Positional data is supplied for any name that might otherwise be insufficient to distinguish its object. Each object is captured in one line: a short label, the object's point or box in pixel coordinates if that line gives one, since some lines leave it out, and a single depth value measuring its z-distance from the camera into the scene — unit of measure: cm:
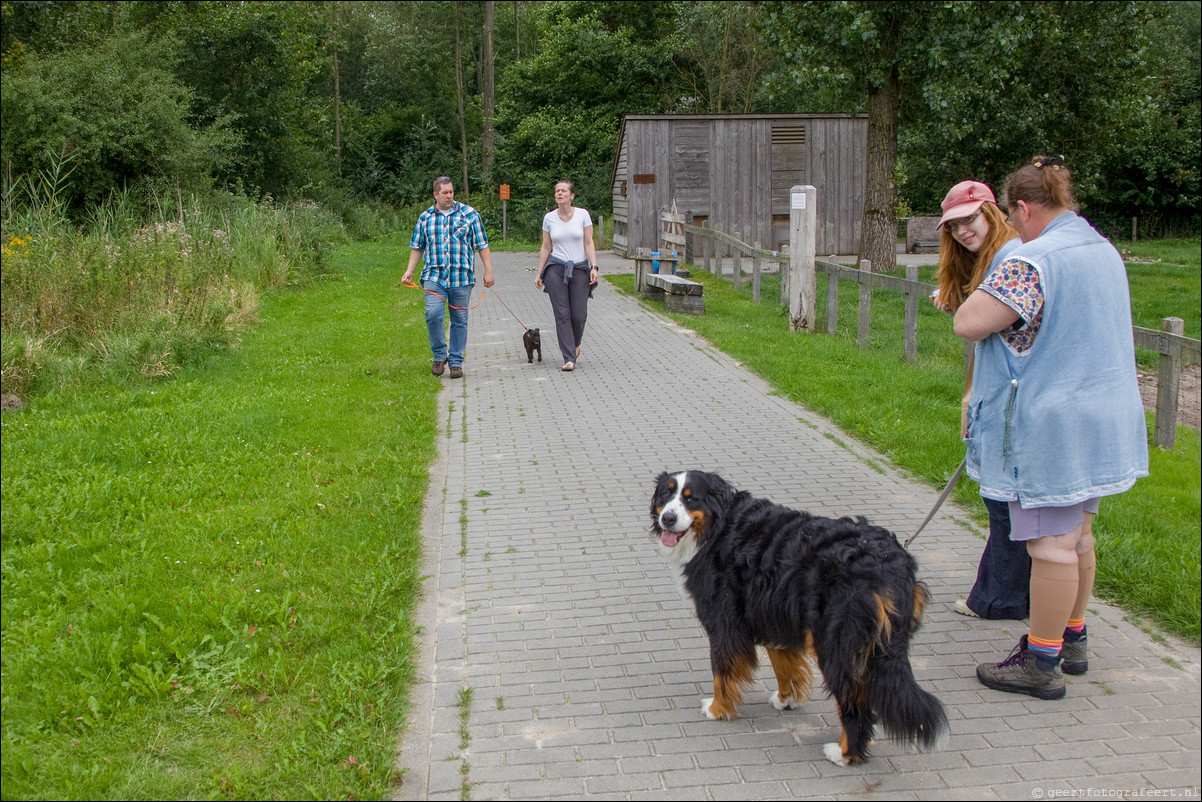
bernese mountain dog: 326
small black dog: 1124
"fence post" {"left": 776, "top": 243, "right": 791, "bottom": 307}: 1459
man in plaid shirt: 1016
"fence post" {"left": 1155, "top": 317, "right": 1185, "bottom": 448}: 698
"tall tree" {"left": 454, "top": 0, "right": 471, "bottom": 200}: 5034
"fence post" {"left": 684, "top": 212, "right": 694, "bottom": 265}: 2202
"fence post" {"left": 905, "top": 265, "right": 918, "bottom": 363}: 1056
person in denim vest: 367
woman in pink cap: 416
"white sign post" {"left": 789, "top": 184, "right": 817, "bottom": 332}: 1291
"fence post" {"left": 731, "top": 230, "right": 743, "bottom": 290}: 1750
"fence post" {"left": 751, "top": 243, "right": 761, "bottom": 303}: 1557
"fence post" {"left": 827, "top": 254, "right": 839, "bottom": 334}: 1252
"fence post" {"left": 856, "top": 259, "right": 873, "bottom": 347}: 1142
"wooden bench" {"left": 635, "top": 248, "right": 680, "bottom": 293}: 1712
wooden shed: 2417
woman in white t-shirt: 1060
